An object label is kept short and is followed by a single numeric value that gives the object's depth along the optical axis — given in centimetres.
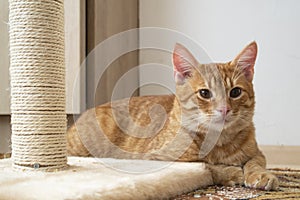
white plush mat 94
